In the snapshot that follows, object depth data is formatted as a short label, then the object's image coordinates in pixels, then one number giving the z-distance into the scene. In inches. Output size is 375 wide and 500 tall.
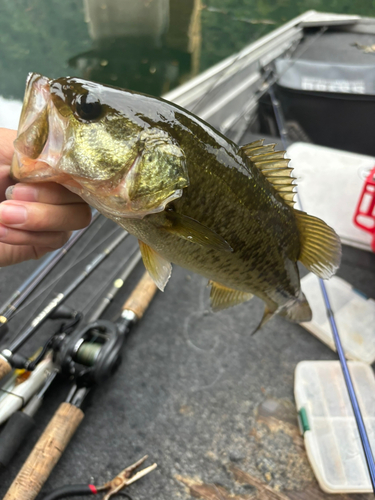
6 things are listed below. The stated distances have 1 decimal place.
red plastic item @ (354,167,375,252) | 29.0
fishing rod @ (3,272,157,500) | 19.7
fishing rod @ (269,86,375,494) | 17.1
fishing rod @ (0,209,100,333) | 21.3
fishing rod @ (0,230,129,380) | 21.1
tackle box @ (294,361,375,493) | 21.6
